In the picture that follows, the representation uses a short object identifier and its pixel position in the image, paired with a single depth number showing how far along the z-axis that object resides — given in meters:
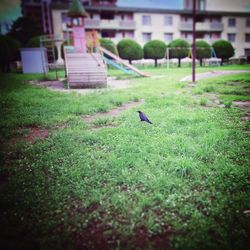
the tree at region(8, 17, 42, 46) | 39.97
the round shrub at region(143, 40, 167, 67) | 32.25
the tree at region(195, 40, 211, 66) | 32.81
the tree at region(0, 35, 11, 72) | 26.08
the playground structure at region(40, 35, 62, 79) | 23.87
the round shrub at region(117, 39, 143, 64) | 30.78
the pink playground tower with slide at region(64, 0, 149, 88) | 14.34
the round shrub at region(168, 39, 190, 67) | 32.72
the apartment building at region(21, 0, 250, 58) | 41.28
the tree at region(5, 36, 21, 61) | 27.27
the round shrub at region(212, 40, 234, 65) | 33.20
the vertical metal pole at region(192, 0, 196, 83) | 13.63
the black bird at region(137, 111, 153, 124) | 6.48
